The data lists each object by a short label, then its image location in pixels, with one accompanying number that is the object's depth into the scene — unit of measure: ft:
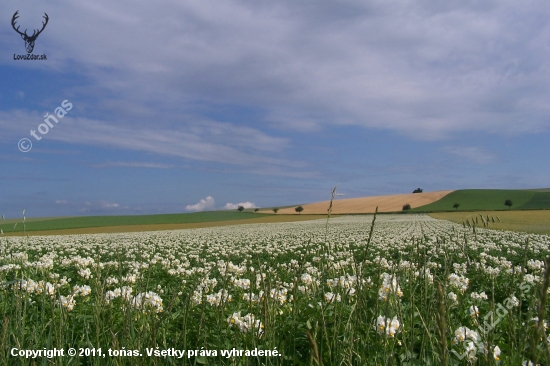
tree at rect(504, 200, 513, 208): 255.04
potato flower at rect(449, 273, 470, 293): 18.88
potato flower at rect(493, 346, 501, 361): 10.53
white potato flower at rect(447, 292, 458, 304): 14.65
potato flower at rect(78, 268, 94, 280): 23.69
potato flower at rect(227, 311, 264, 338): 10.16
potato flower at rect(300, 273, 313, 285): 17.48
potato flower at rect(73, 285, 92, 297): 16.61
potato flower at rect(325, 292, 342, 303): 13.11
